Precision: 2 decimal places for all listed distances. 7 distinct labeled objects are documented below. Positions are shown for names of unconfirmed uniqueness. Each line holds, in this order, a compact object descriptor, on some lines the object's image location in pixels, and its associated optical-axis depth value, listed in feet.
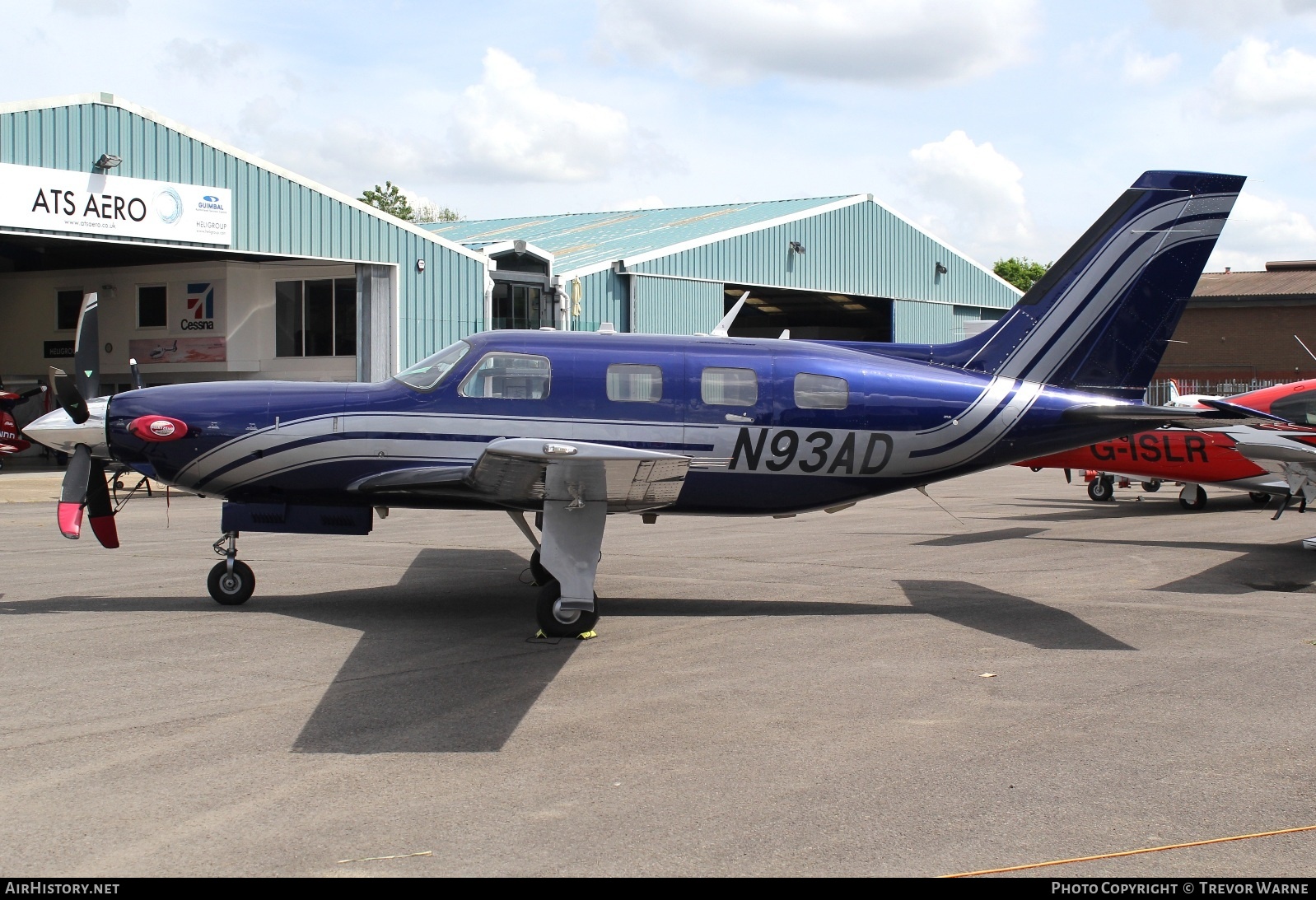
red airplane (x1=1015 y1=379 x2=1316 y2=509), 62.44
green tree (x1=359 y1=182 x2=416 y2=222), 324.21
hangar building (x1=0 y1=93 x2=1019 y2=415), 88.48
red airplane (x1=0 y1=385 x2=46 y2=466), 98.99
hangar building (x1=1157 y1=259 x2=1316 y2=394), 201.46
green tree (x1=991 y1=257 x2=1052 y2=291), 325.21
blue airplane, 34.04
